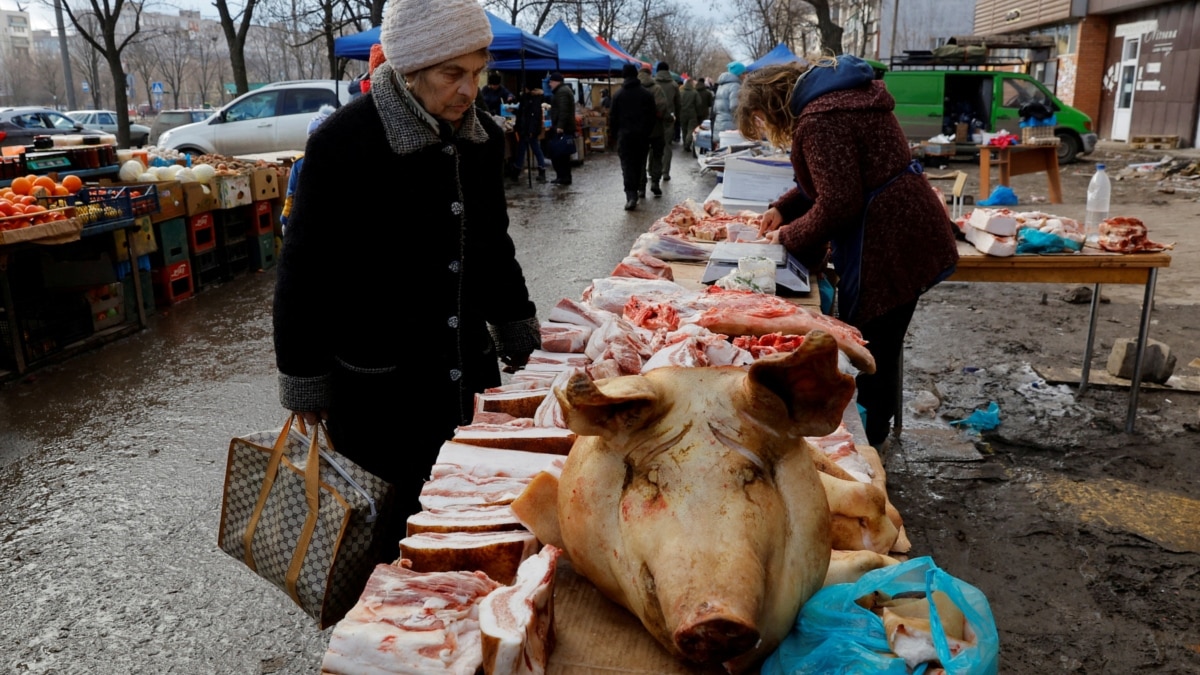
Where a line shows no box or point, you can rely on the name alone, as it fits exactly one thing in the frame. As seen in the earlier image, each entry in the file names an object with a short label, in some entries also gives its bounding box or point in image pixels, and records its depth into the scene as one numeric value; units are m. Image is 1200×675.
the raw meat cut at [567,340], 2.97
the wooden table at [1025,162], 8.98
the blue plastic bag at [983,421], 5.33
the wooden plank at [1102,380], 5.84
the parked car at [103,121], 26.33
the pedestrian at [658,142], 15.06
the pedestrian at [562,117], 16.91
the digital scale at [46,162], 7.58
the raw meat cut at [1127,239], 4.64
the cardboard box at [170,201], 8.18
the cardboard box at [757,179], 6.10
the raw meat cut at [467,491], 1.92
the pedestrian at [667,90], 17.34
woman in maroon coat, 3.65
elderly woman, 2.43
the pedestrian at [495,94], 16.80
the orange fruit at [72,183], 7.17
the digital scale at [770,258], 3.78
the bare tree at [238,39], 20.33
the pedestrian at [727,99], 15.49
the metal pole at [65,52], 24.80
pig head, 1.36
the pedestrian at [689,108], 23.23
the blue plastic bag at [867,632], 1.33
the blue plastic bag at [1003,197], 6.48
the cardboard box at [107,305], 7.36
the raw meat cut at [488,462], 2.03
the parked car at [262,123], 15.84
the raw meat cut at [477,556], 1.70
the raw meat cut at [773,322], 2.77
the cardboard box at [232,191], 9.07
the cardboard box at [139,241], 7.41
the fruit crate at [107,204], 6.86
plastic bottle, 5.28
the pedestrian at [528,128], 17.80
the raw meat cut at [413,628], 1.42
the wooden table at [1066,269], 4.60
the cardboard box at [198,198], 8.57
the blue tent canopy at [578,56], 21.05
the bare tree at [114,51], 16.23
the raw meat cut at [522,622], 1.35
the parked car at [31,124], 20.78
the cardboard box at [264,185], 9.70
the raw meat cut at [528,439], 2.14
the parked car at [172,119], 27.39
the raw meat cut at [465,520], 1.80
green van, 20.16
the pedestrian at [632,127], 13.91
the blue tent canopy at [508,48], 14.96
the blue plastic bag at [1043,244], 4.69
